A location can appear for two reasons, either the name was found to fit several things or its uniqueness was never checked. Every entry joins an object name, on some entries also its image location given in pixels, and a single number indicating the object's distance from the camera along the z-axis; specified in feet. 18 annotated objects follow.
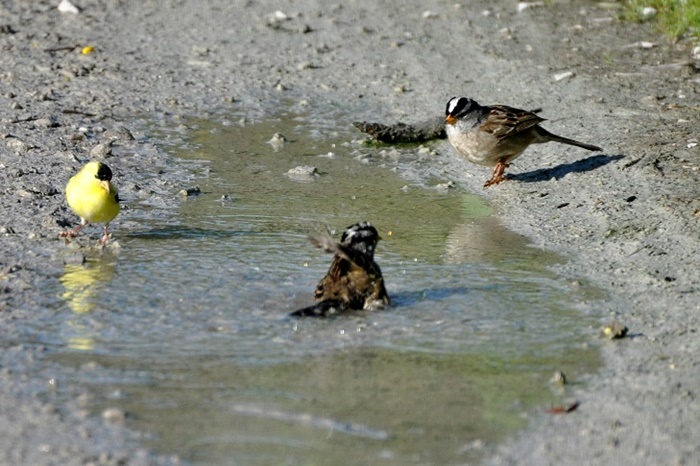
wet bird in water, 39.78
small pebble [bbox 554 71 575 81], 72.84
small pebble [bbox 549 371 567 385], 34.24
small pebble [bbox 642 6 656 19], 84.94
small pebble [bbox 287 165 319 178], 58.39
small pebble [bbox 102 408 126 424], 30.92
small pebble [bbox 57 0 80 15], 86.89
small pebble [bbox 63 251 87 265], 44.78
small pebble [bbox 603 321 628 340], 37.76
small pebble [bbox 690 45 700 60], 75.25
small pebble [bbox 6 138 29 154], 59.06
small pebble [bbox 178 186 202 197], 54.60
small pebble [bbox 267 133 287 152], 63.28
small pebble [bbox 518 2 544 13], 88.94
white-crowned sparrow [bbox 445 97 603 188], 58.44
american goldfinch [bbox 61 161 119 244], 46.42
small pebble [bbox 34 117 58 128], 63.16
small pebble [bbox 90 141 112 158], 59.98
